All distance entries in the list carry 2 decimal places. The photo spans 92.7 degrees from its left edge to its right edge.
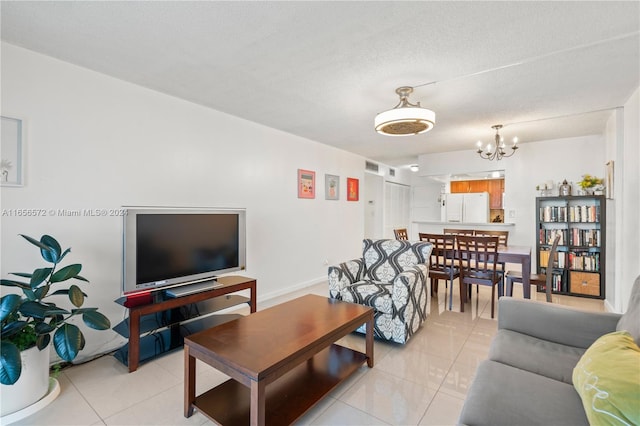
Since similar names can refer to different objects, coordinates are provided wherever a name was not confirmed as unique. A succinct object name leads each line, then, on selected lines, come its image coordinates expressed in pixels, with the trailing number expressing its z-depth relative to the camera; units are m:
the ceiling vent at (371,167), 6.35
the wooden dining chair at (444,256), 3.63
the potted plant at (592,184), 4.31
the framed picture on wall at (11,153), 2.09
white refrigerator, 5.97
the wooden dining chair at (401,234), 4.70
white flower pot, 1.73
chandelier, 3.89
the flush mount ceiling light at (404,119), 2.59
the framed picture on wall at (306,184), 4.60
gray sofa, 1.15
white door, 7.11
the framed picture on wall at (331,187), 5.16
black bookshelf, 4.23
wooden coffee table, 1.54
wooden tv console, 2.26
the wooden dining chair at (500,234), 4.59
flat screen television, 2.36
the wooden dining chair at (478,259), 3.38
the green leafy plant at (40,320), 1.59
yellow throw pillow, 0.94
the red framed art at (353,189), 5.74
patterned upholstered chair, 2.64
